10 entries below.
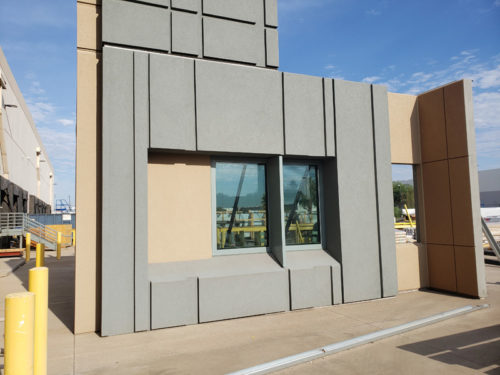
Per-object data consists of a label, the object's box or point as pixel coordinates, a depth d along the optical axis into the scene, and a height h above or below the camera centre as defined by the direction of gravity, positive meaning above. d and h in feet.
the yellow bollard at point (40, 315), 11.62 -3.28
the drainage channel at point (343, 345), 13.51 -6.03
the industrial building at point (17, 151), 104.99 +24.75
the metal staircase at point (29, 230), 76.56 -3.10
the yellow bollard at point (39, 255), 38.39 -4.41
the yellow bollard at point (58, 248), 61.15 -5.64
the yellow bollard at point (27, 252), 59.21 -6.07
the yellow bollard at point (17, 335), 9.32 -3.15
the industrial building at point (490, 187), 305.32 +16.88
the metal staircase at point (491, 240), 27.86 -2.80
